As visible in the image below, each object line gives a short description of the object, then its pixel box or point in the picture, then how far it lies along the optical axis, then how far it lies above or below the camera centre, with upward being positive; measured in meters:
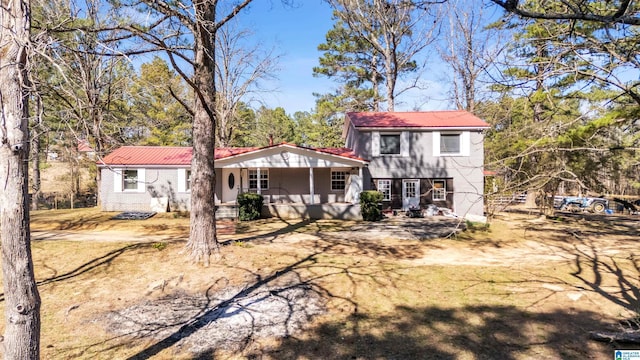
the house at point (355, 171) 17.83 +0.83
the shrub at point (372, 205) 16.08 -1.03
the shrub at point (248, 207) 15.75 -1.03
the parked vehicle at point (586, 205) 22.72 -1.62
